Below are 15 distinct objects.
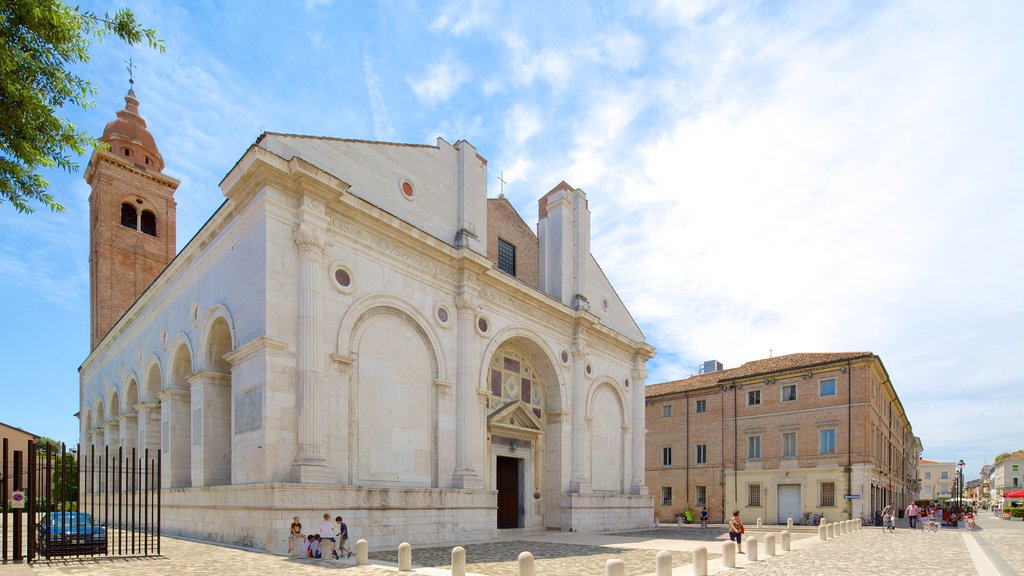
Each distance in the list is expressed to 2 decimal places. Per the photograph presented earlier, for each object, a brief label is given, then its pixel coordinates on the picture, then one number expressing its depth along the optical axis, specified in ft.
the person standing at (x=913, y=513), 100.56
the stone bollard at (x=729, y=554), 42.86
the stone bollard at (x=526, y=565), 31.40
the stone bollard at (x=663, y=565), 34.55
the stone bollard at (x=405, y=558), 36.04
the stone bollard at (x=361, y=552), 38.47
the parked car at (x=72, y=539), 37.65
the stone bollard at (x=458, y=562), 33.83
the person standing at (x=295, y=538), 41.50
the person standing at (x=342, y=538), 42.63
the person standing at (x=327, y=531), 41.96
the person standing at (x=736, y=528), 51.72
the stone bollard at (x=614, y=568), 29.91
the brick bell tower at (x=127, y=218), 115.24
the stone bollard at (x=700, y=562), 38.58
